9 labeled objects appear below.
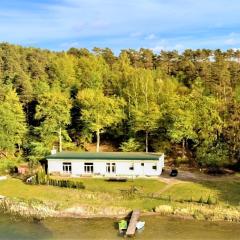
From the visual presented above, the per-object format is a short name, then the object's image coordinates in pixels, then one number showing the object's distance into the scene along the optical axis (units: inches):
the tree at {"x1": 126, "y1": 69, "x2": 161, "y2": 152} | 2397.9
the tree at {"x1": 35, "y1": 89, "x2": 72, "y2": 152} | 2429.9
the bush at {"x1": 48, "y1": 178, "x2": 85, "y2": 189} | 1915.6
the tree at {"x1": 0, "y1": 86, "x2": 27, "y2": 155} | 2351.1
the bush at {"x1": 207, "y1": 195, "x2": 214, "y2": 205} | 1630.2
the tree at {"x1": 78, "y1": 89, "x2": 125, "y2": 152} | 2491.4
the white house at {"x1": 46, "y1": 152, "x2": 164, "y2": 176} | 2107.5
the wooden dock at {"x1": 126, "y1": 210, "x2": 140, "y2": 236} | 1400.1
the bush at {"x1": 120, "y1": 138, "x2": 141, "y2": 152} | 2431.1
